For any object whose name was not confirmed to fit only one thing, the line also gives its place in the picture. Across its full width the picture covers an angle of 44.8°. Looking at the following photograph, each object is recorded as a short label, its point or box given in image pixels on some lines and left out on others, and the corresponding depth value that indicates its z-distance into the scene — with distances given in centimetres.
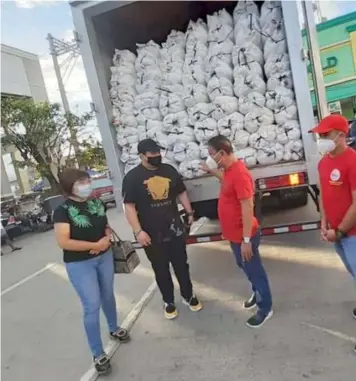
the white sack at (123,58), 466
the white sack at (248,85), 404
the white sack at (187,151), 425
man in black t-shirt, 372
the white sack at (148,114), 445
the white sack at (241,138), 410
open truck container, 390
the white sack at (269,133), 402
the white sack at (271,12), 402
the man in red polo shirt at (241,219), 322
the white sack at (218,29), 430
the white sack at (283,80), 395
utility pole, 2102
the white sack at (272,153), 404
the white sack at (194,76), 429
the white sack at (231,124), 410
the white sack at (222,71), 416
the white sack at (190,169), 424
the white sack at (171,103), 436
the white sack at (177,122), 433
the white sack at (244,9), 426
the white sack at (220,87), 416
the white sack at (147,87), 447
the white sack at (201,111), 421
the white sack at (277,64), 395
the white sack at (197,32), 439
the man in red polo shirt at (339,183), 268
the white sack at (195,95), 425
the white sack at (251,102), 403
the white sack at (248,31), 413
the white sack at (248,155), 410
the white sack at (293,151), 399
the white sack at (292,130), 396
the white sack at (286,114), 396
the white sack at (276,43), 397
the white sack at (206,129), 417
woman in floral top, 305
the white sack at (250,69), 406
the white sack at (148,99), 446
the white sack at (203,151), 422
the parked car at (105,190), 1430
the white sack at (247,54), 408
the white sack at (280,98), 395
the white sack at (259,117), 403
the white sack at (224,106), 413
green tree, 1582
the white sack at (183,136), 429
